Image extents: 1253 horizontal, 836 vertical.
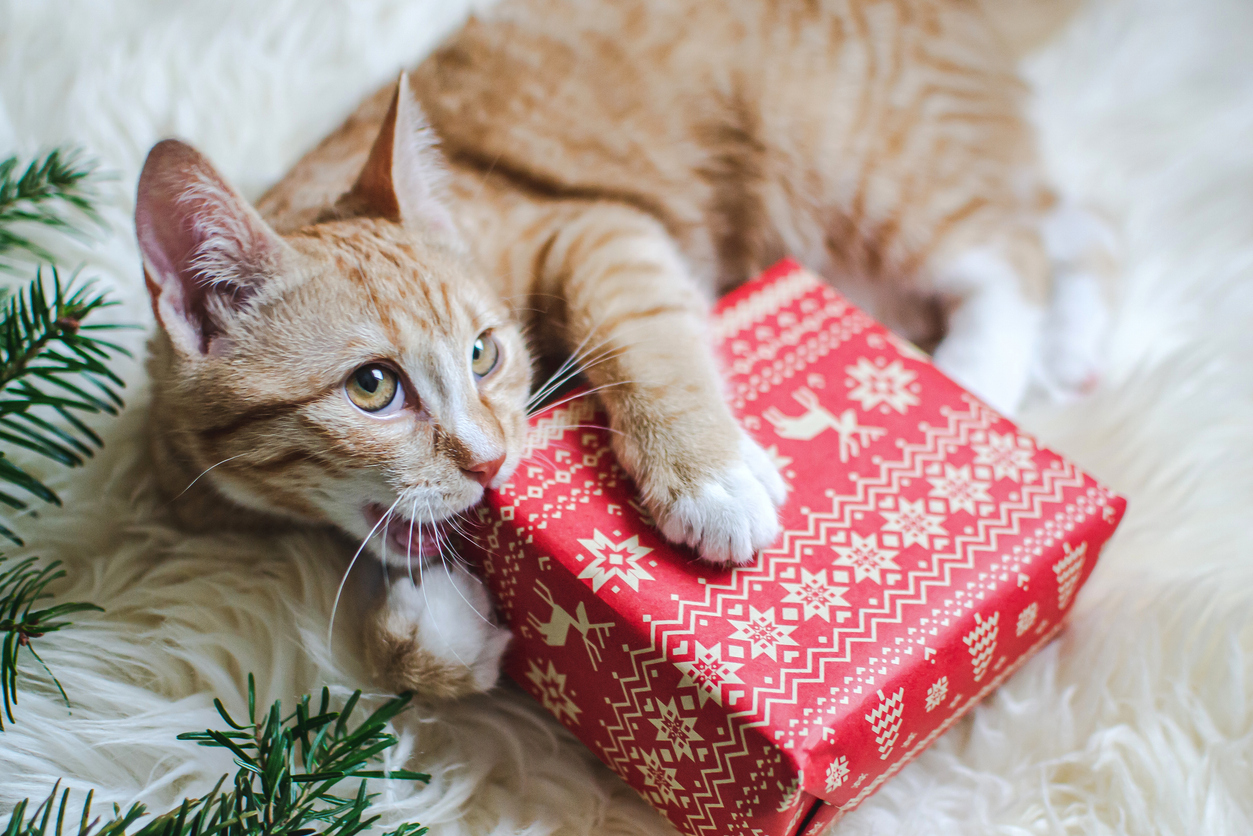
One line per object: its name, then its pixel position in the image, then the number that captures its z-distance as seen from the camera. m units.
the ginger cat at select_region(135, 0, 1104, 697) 0.51
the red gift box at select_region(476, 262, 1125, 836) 0.47
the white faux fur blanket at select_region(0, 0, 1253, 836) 0.52
